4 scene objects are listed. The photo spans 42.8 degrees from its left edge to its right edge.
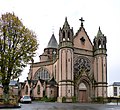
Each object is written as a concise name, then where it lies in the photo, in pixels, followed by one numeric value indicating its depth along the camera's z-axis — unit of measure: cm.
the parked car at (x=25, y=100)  2802
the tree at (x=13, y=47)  1867
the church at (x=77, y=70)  3386
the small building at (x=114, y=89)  6741
